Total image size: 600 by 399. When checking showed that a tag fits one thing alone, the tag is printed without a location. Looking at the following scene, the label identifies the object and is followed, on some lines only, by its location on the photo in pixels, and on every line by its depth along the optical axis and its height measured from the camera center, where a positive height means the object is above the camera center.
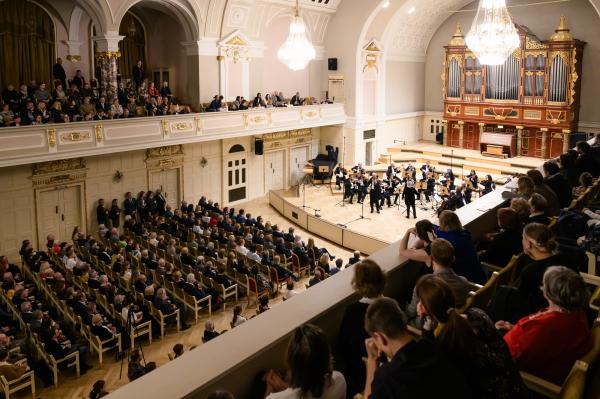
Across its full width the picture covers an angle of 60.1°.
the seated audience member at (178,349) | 7.33 -3.12
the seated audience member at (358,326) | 3.26 -1.26
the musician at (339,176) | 19.62 -1.90
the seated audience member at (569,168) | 7.59 -0.65
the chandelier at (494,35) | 10.91 +1.90
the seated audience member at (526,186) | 6.11 -0.72
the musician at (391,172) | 18.47 -1.67
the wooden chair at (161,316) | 9.94 -3.64
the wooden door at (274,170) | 21.44 -1.84
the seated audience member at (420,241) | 4.35 -1.00
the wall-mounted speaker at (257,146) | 20.22 -0.76
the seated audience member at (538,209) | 5.23 -0.85
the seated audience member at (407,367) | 2.20 -1.04
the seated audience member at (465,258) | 4.44 -1.13
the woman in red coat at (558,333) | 2.80 -1.13
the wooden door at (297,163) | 22.59 -1.63
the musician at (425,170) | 17.83 -1.58
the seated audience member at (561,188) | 6.76 -0.82
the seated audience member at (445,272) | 3.75 -1.07
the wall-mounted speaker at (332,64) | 22.92 +2.72
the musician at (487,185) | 16.09 -1.86
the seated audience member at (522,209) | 5.20 -0.84
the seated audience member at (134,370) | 6.74 -3.16
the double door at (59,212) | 14.72 -2.42
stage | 15.77 -2.99
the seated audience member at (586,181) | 6.79 -0.74
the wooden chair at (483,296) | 3.59 -1.23
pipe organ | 21.00 +1.25
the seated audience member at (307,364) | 2.46 -1.13
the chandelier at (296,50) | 13.52 +2.01
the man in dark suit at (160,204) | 16.53 -2.43
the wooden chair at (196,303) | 10.53 -3.63
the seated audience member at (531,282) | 3.50 -1.08
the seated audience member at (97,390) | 6.71 -3.39
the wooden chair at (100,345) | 9.11 -3.85
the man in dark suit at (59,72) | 16.22 +1.73
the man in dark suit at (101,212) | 15.45 -2.51
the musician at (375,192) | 17.53 -2.24
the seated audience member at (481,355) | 2.39 -1.07
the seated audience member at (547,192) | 5.99 -0.78
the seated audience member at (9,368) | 7.71 -3.59
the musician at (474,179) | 16.77 -1.76
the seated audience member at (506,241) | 4.78 -1.08
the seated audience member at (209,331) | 8.11 -3.19
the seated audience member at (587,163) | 8.05 -0.60
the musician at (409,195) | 16.38 -2.22
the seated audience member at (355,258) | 10.36 -2.64
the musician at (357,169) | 19.62 -1.65
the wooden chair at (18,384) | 7.47 -3.90
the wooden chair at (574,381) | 2.40 -1.21
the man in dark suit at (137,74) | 18.53 +1.89
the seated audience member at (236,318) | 8.51 -3.15
